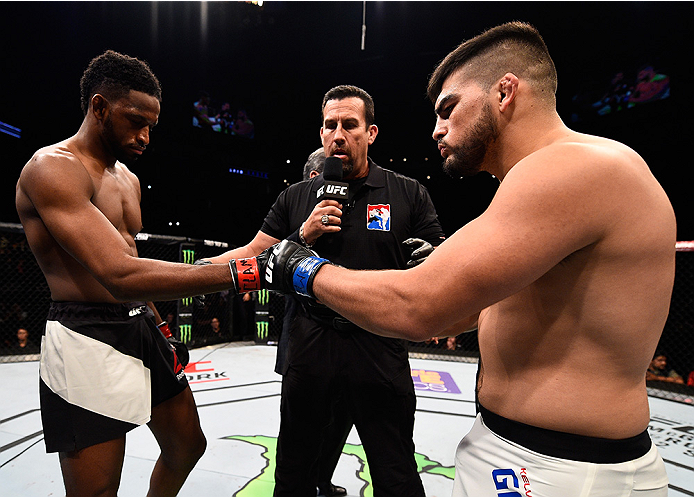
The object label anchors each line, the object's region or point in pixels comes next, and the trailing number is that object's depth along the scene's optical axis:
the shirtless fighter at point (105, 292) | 1.23
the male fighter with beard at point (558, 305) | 0.76
